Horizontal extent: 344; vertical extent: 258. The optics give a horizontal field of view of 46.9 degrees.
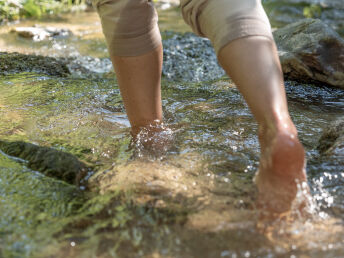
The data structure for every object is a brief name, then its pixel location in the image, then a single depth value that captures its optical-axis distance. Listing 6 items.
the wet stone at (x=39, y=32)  5.30
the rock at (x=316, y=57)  3.43
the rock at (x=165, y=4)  7.82
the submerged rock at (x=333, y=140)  1.88
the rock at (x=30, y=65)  3.55
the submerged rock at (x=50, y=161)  1.71
